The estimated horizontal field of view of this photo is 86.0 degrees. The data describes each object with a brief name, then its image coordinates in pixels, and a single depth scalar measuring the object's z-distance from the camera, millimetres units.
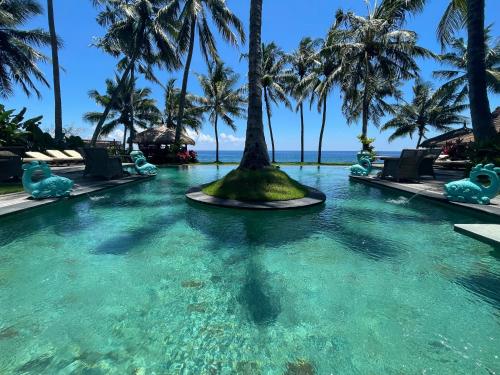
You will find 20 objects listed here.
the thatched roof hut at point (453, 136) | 20014
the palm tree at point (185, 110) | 32344
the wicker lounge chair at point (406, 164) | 11148
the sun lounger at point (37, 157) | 14517
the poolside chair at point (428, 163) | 11703
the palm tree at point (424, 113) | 30109
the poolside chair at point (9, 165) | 9975
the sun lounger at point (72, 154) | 18956
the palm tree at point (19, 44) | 19344
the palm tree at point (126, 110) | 31953
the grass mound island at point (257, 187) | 8062
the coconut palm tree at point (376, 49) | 19984
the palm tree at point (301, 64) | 28781
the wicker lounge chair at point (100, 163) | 11625
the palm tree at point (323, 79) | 22969
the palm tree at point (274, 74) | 29531
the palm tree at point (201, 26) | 20969
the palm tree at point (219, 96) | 31188
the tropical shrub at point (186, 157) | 24094
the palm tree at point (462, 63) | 25050
